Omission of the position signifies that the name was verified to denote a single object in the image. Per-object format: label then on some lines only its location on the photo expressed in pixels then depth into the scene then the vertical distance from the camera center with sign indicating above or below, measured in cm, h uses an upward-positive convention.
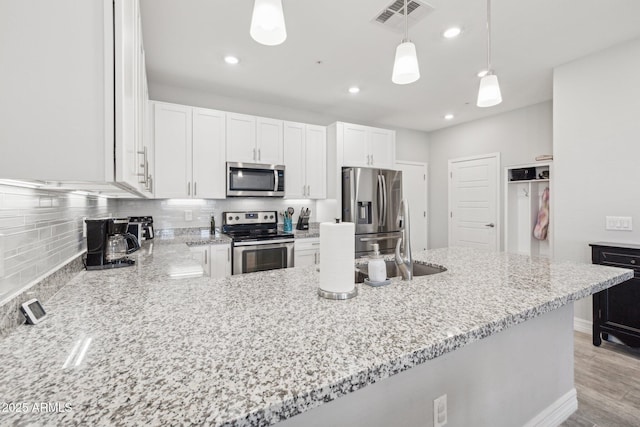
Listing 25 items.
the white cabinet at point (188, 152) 310 +70
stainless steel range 309 -31
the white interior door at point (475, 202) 438 +18
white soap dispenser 124 -24
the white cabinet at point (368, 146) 402 +97
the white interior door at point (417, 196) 522 +31
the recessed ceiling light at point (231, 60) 272 +147
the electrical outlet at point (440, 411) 112 -77
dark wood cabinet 236 -76
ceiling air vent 199 +143
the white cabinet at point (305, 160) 381 +72
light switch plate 250 -10
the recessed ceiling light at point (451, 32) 230 +145
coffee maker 165 -18
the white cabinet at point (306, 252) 345 -45
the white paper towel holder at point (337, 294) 105 -29
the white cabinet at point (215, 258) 296 -45
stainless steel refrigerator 390 +11
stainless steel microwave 342 +41
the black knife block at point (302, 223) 404 -13
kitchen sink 161 -33
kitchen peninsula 54 -32
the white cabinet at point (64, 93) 77 +34
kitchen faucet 136 -15
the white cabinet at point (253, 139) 345 +91
